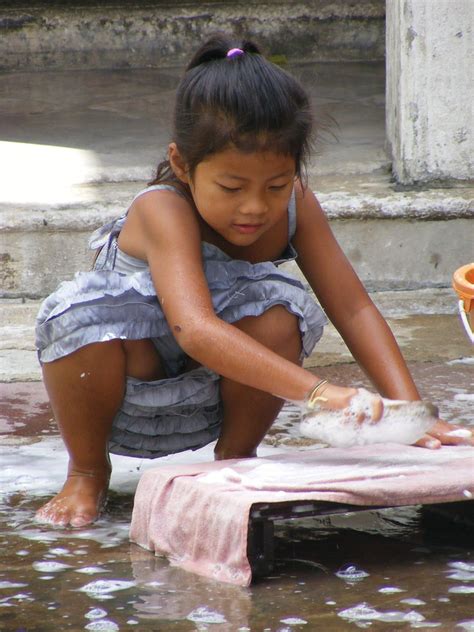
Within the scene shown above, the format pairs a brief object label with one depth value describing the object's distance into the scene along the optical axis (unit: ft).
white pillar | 26.08
